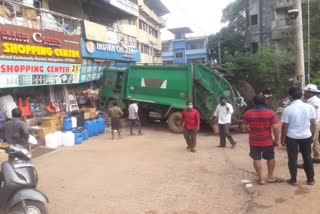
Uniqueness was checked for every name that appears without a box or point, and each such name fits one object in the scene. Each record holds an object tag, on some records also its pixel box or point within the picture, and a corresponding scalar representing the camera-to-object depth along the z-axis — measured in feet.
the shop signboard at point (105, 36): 37.54
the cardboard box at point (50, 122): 27.97
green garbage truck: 30.18
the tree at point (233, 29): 98.33
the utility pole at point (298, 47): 22.32
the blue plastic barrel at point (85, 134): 28.73
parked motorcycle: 10.00
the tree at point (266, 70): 40.10
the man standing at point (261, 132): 13.67
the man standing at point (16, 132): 13.82
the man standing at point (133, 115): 31.05
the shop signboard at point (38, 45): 25.66
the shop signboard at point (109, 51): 37.21
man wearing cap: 15.35
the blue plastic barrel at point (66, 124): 28.63
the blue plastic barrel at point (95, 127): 30.94
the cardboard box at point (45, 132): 26.49
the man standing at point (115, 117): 29.38
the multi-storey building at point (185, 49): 129.66
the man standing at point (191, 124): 22.56
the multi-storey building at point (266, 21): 76.38
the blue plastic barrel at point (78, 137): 27.11
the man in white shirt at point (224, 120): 23.13
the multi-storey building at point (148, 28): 70.01
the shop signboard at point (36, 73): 25.71
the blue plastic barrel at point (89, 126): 30.29
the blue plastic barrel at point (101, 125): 31.81
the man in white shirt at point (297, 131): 13.34
